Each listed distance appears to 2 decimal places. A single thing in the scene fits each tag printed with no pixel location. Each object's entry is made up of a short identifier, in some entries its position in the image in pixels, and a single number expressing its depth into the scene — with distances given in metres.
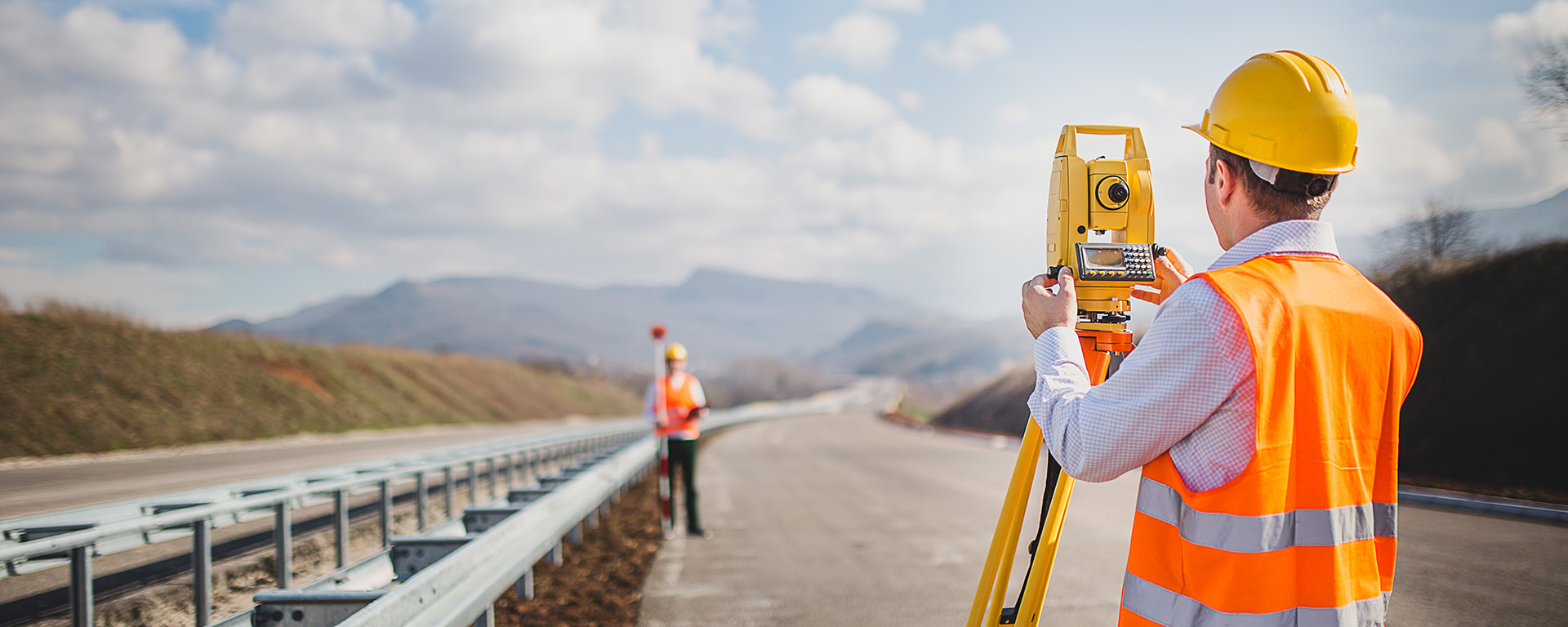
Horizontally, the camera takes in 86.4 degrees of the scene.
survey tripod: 2.27
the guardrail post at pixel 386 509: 6.58
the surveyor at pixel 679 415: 10.15
